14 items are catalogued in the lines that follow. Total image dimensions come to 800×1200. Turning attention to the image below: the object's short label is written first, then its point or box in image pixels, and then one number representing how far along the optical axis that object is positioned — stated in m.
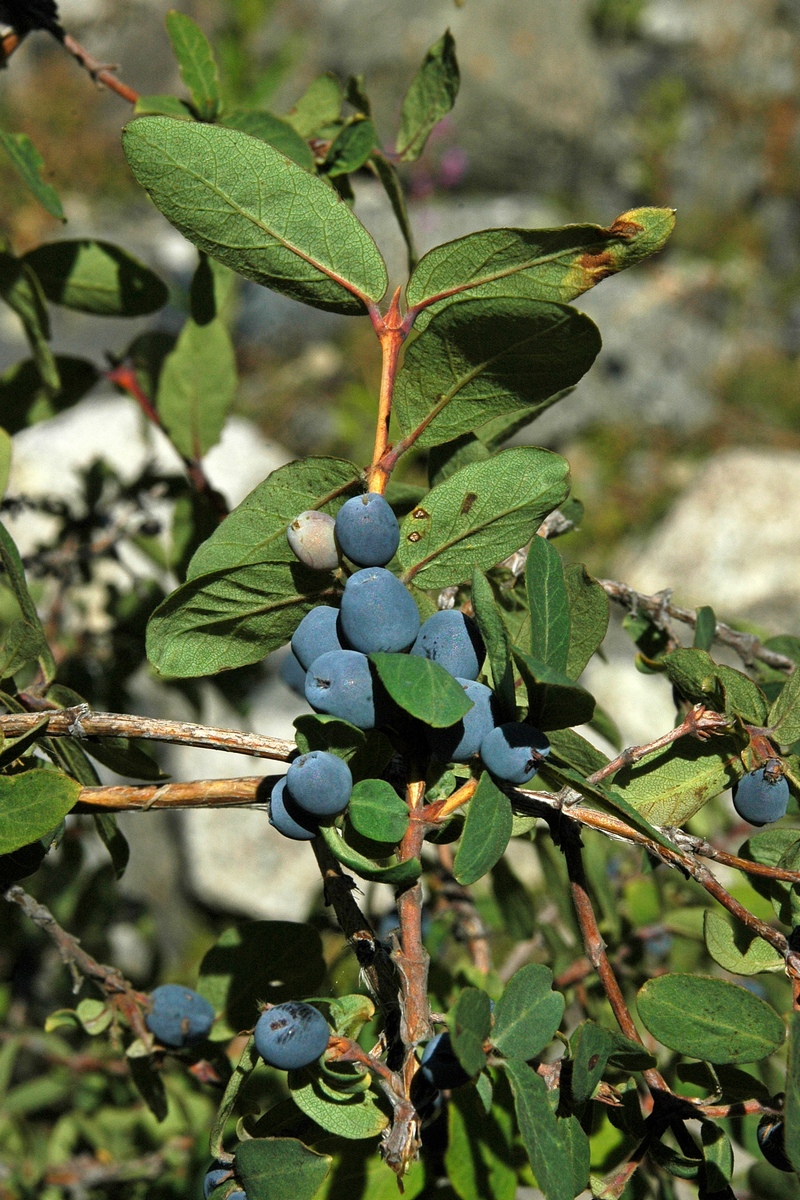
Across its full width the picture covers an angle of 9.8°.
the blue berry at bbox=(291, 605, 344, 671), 0.58
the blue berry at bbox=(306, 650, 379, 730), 0.57
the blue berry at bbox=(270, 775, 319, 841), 0.58
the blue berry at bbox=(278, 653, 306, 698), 0.66
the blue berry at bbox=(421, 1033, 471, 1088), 0.58
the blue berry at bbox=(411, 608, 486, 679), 0.58
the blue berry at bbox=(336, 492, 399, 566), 0.58
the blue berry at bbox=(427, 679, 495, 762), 0.58
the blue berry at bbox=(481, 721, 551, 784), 0.58
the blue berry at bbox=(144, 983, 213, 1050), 0.64
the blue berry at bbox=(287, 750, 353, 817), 0.57
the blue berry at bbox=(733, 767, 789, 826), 0.59
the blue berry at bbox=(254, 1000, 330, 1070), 0.58
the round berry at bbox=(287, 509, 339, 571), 0.58
